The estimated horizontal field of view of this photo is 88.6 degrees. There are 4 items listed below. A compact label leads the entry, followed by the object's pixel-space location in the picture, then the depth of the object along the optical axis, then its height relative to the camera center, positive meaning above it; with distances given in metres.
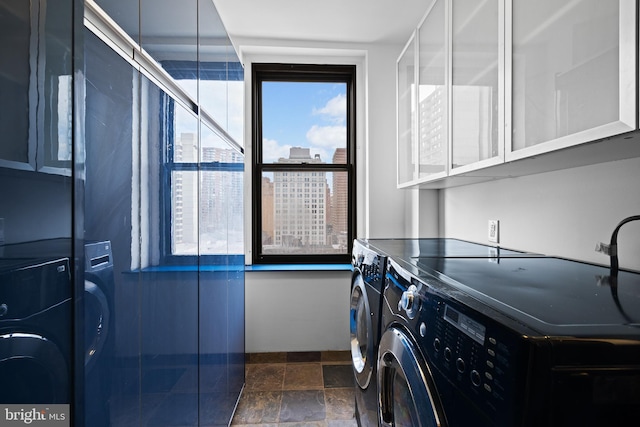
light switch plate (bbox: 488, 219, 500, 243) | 1.67 -0.09
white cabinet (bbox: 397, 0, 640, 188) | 0.70 +0.37
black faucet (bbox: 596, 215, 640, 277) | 0.95 -0.11
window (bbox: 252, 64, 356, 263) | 2.86 +0.41
